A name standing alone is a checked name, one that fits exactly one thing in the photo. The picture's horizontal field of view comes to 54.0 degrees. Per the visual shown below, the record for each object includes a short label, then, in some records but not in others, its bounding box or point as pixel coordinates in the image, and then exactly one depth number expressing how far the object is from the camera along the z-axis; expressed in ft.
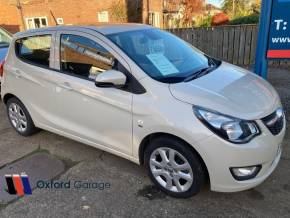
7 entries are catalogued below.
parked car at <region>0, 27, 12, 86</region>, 22.02
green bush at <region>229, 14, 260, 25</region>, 36.04
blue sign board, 13.97
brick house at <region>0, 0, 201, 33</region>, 55.88
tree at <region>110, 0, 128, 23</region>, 55.36
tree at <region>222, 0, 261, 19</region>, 76.02
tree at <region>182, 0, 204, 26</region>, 64.23
